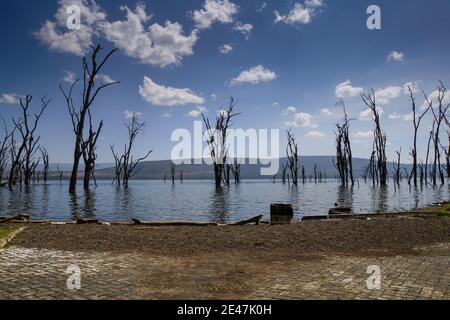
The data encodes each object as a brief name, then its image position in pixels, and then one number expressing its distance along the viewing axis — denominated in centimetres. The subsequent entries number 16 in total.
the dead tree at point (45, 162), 7181
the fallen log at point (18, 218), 1522
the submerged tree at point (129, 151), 6134
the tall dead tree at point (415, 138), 5222
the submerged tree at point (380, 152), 5778
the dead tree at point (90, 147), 4381
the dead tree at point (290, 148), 6782
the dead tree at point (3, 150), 5866
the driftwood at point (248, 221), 1530
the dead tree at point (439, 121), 5194
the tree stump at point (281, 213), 1673
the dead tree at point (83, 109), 3764
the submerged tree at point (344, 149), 6030
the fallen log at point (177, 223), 1465
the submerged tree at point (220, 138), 5609
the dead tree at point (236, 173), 7512
